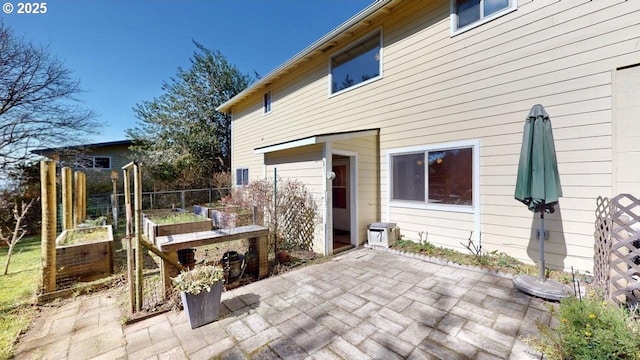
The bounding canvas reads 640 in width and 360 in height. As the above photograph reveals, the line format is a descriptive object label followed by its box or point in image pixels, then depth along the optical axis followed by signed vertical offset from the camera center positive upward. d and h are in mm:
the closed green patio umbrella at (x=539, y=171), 3250 +60
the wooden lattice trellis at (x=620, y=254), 2478 -863
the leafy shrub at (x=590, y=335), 1765 -1232
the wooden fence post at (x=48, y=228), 3504 -685
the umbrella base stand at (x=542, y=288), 3104 -1499
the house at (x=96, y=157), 11383 +1265
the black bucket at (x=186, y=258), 3578 -1148
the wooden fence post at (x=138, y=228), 2910 -596
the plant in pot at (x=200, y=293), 2672 -1268
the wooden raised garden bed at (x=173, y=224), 5953 -1184
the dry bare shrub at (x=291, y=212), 5660 -801
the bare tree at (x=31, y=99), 9375 +3432
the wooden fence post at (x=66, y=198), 5559 -405
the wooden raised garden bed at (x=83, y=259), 3980 -1329
